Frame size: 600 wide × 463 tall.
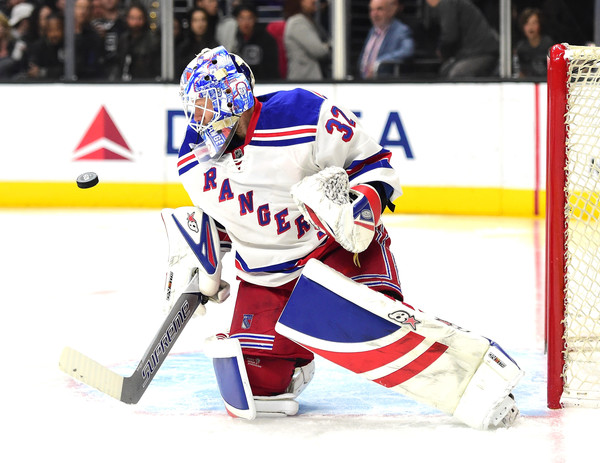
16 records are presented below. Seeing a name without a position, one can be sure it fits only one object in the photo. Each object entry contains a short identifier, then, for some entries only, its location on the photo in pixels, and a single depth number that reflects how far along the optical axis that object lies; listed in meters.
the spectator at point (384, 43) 13.37
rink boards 12.91
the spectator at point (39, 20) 14.54
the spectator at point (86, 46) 14.27
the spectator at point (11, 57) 14.72
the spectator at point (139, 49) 14.14
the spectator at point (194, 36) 13.95
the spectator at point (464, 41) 13.04
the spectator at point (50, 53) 14.46
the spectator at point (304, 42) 13.64
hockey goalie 4.79
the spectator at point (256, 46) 13.84
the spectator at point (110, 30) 14.43
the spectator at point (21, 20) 14.78
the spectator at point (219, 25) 13.98
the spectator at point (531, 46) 12.82
